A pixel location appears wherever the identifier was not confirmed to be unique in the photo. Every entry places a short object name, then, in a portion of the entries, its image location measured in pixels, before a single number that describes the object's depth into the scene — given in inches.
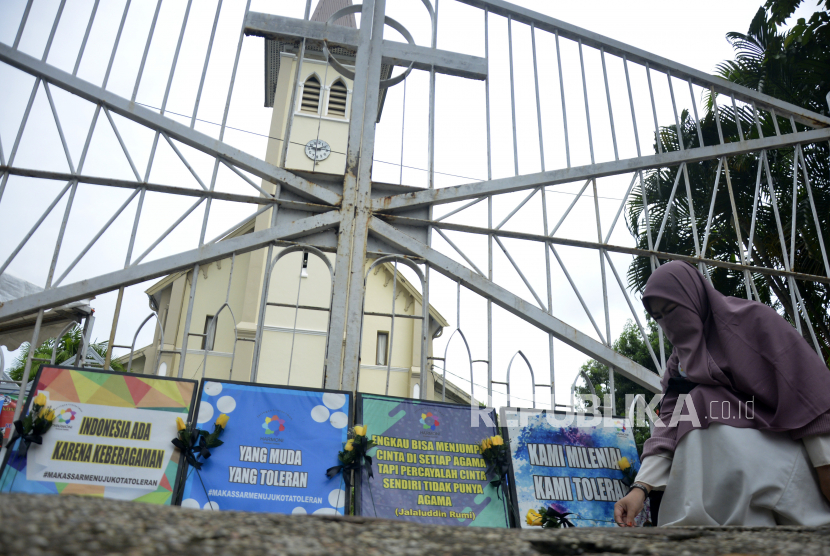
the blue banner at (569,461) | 136.2
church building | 624.7
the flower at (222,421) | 124.4
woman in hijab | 104.0
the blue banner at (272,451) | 117.6
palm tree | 343.6
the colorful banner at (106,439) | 114.0
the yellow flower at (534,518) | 126.5
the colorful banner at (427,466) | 124.2
